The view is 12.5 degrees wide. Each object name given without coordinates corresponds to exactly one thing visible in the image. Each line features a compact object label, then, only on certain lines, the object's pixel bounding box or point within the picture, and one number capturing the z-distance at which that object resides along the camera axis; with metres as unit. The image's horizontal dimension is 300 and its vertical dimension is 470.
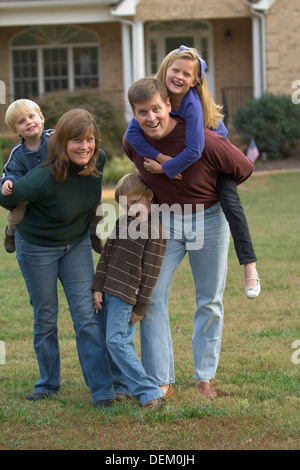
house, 36.38
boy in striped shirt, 7.91
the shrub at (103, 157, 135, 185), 28.76
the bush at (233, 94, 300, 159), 33.58
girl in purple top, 7.56
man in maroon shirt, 7.80
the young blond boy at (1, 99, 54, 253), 8.06
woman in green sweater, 7.80
